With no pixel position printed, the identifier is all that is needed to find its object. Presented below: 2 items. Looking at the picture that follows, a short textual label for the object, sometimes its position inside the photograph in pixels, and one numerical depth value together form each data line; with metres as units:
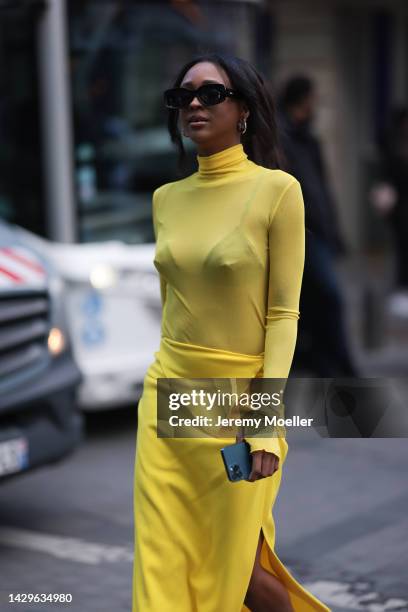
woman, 5.07
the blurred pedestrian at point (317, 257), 12.12
